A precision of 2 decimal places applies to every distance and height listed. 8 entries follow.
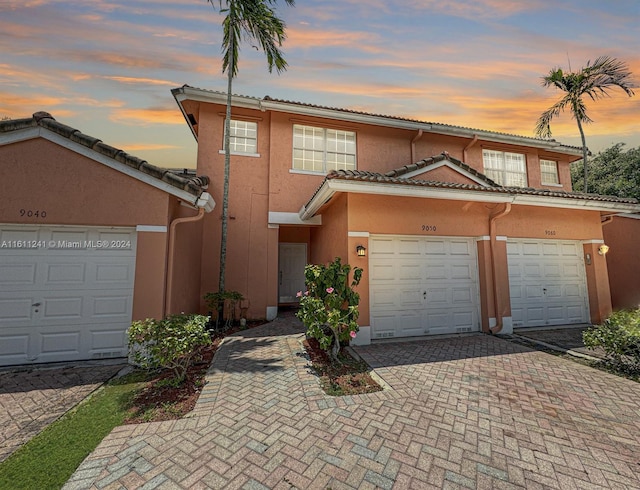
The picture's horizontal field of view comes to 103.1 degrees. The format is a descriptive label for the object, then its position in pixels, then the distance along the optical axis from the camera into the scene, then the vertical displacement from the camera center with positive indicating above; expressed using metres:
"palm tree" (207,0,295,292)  8.47 +8.12
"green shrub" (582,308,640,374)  5.00 -1.40
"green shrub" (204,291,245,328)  8.40 -1.13
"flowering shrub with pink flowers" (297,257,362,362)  5.09 -0.65
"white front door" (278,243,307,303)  12.88 +0.14
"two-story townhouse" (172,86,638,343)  7.06 +1.65
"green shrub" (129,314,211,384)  4.21 -1.15
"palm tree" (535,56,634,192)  12.42 +9.53
